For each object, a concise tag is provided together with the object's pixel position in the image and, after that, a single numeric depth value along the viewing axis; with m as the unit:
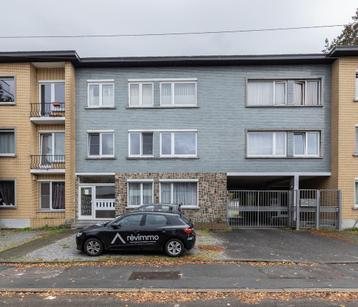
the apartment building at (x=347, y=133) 19.89
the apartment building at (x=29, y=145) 20.56
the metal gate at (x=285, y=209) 19.84
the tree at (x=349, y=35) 28.94
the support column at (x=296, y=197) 19.67
